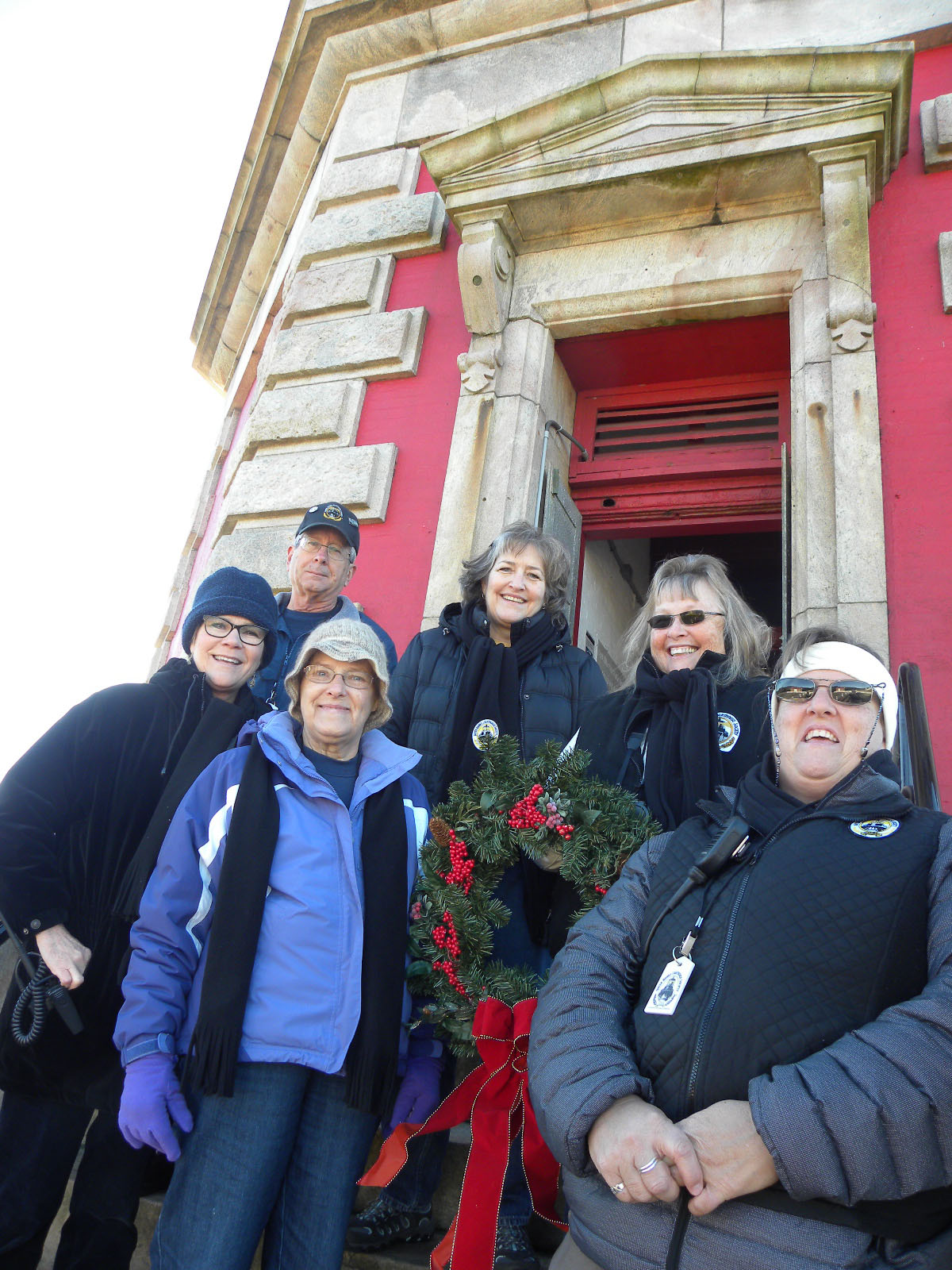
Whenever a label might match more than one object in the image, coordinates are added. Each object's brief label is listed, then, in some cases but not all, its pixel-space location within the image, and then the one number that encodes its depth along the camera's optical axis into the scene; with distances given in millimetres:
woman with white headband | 1543
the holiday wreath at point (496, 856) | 2416
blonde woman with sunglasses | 2742
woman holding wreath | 2824
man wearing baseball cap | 4066
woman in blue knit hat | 2430
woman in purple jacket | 2152
